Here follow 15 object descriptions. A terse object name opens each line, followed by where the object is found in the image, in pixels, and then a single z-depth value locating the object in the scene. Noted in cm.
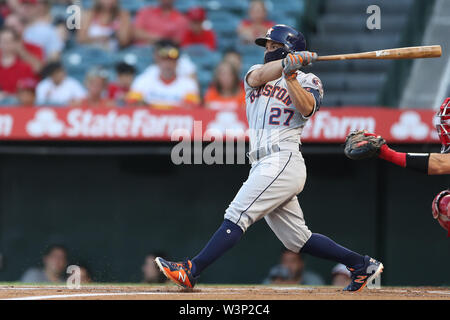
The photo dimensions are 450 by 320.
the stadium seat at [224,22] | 1884
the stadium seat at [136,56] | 1795
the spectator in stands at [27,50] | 1812
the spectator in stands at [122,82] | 1673
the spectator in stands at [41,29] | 1880
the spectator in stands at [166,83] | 1584
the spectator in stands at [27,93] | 1673
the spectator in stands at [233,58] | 1609
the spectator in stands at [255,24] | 1786
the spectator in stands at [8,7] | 2000
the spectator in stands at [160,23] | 1861
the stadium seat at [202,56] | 1791
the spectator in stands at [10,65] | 1784
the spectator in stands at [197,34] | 1809
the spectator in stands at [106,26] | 1866
